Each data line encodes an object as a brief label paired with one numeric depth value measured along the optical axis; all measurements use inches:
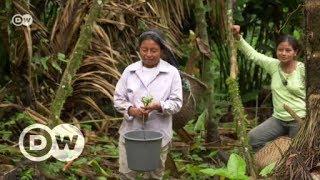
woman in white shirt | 160.7
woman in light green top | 189.6
